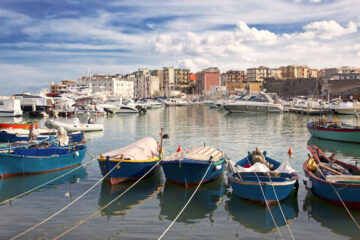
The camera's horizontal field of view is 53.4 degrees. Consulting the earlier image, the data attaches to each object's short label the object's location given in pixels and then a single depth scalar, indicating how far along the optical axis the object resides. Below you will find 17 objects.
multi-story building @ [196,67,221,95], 168.12
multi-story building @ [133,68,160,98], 160.25
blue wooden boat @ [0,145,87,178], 17.02
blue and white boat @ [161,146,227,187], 14.97
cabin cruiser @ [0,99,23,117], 66.81
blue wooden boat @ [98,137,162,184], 15.52
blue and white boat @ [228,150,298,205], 12.66
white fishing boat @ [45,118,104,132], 39.00
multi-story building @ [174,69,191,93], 178.88
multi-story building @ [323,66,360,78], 143.75
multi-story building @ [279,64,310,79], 171.12
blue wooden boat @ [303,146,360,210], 12.09
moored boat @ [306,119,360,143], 28.50
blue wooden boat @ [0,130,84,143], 26.56
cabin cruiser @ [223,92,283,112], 73.72
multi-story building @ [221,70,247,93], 178.68
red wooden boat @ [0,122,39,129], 34.62
